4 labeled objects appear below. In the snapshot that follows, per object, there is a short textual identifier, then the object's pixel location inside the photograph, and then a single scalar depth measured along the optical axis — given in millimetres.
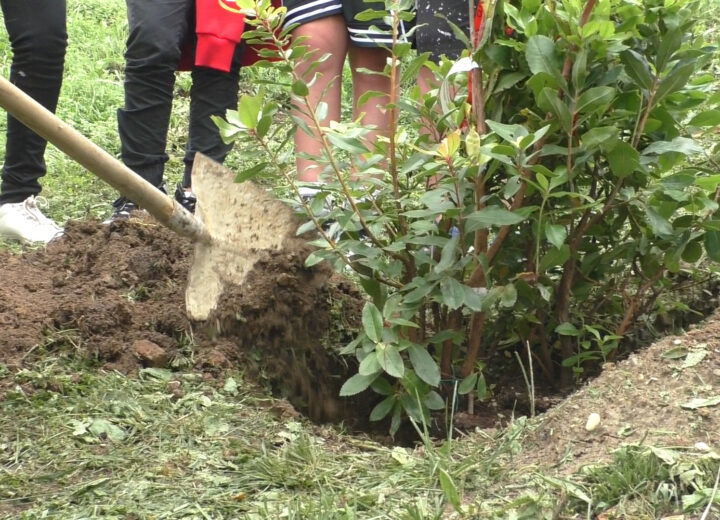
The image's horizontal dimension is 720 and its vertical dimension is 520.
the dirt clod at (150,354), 4949
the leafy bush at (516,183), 4047
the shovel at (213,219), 5035
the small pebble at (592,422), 3881
